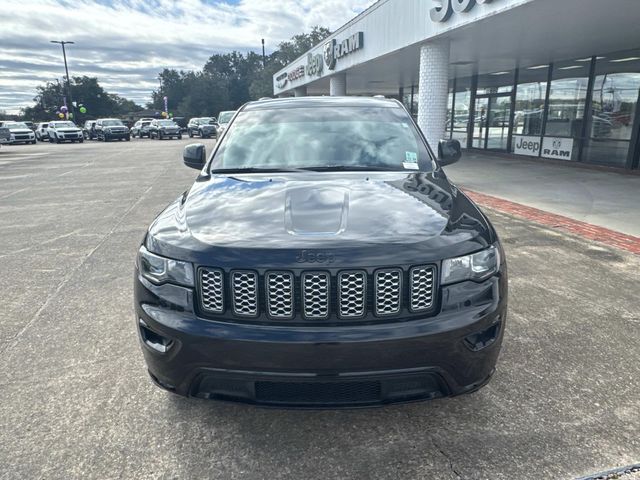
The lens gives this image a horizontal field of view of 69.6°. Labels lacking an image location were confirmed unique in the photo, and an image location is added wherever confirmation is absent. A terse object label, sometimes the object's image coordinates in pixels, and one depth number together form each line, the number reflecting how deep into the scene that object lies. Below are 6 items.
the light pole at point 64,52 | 53.21
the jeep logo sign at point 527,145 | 16.18
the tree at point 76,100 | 85.50
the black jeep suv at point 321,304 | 2.03
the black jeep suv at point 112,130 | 36.44
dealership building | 9.72
